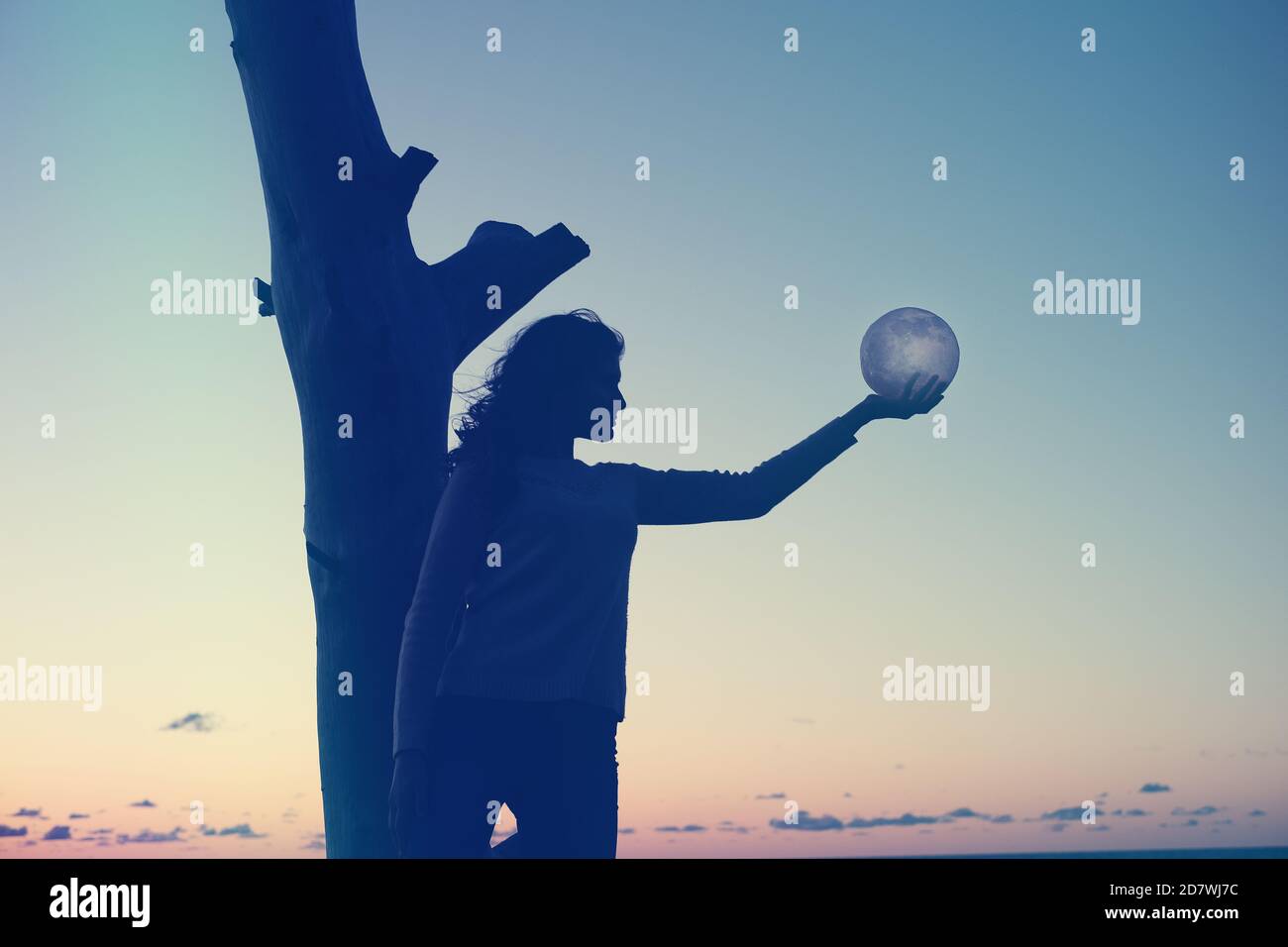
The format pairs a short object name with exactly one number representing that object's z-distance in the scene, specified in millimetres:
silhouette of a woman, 3562
